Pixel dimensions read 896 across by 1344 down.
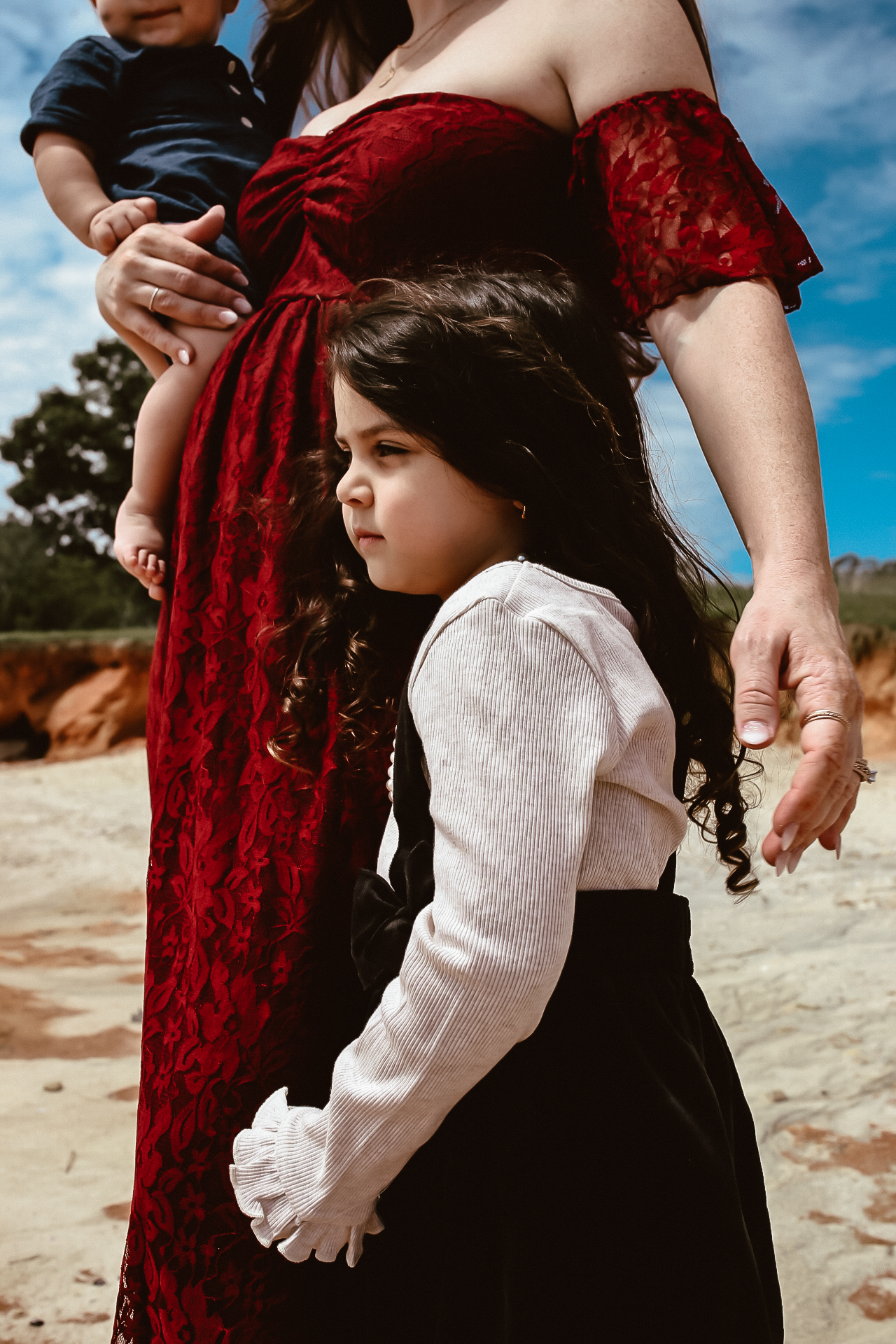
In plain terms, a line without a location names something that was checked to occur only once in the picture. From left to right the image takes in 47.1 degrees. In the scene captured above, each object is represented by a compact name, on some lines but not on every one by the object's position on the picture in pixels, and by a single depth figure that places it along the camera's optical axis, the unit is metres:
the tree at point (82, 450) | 22.55
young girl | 0.83
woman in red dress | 1.05
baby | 1.51
